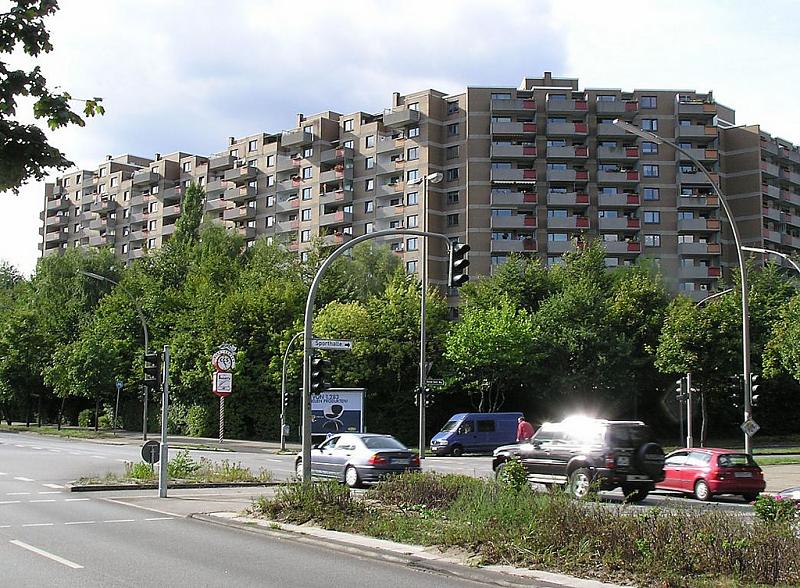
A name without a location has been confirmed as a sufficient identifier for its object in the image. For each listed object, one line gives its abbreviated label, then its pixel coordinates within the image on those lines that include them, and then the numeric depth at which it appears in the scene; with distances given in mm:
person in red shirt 31977
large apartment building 83750
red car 21422
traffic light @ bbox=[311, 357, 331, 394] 20281
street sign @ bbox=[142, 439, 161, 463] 20027
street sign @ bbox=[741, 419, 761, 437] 25234
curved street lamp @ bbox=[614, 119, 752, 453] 24180
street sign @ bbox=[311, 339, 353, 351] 23716
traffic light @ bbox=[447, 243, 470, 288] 19234
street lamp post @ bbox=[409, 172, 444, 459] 35719
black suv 19328
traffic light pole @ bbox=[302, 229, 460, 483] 17641
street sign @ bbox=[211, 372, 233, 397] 30141
